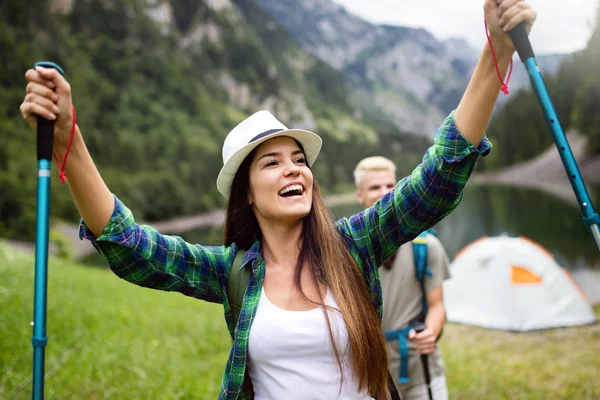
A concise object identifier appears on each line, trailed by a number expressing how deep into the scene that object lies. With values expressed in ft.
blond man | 10.09
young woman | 5.29
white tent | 28.89
